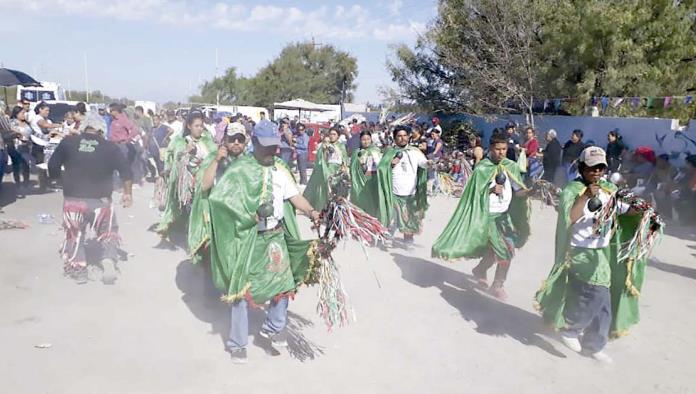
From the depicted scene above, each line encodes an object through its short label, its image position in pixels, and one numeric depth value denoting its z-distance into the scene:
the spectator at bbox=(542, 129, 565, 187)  14.05
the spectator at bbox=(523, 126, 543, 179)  13.20
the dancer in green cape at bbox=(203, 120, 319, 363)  4.39
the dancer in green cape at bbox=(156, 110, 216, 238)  7.21
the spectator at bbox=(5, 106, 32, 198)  11.88
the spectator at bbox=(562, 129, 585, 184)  13.38
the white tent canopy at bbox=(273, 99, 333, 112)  30.23
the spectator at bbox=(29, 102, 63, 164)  12.60
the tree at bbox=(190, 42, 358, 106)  57.81
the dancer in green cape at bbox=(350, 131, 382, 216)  8.79
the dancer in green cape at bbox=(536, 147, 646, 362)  4.54
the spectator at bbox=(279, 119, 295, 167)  15.39
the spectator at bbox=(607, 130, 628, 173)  13.22
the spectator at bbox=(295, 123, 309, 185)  15.43
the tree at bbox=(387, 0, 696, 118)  17.48
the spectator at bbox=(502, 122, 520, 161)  11.96
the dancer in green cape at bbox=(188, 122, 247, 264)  4.86
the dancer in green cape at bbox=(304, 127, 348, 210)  10.88
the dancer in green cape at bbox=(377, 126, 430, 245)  8.12
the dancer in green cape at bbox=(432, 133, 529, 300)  6.18
